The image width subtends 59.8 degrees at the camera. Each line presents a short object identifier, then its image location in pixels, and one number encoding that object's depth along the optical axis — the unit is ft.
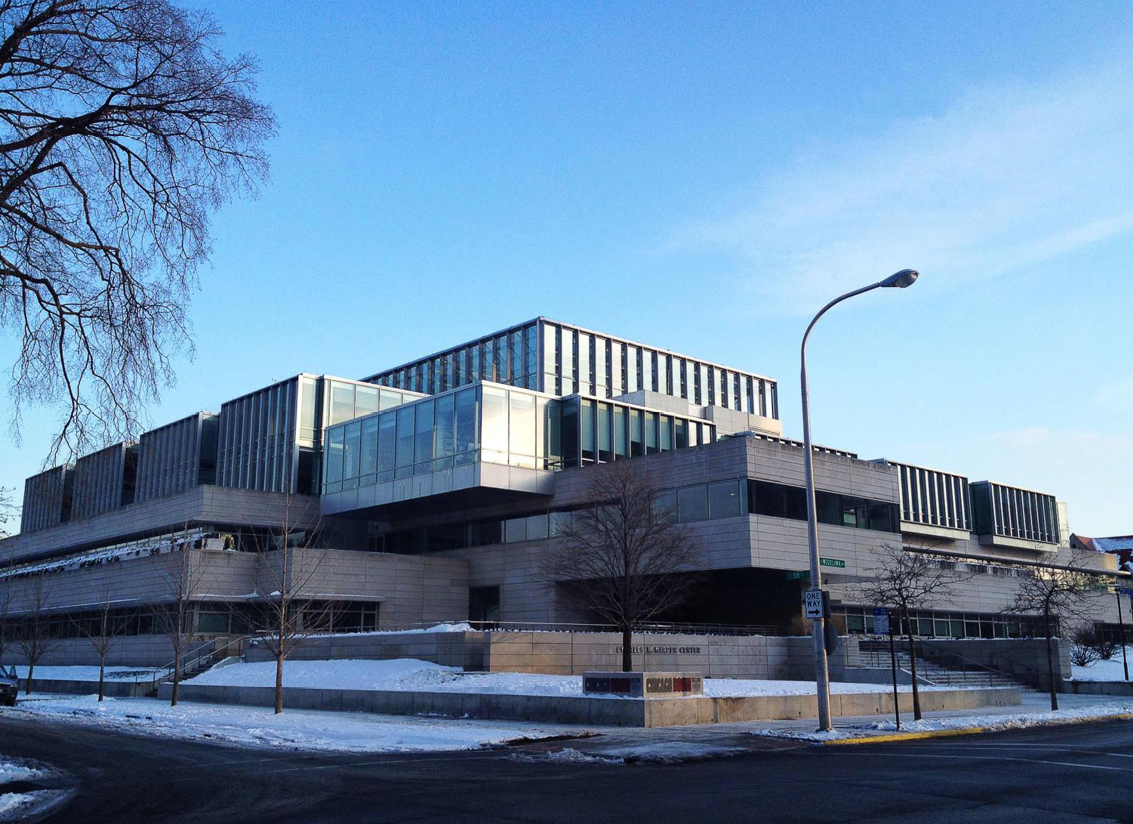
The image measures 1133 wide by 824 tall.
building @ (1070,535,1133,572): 369.30
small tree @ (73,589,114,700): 186.50
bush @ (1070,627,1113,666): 175.83
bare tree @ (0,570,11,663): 177.37
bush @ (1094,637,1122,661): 191.69
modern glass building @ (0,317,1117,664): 158.71
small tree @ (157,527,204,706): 154.71
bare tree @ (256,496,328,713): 161.79
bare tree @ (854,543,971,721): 106.73
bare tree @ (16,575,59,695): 179.63
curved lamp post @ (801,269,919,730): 68.13
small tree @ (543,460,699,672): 115.44
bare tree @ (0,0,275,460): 34.83
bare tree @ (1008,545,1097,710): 198.90
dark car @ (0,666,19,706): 108.58
